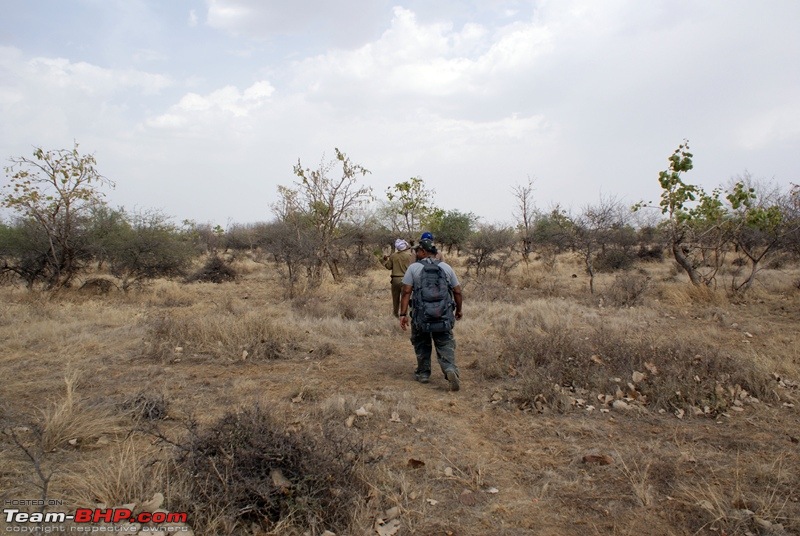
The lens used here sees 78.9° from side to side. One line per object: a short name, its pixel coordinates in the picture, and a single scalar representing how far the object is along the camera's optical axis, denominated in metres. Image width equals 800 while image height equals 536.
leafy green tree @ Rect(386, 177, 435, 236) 19.11
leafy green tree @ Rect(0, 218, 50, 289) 12.61
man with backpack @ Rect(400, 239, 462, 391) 5.12
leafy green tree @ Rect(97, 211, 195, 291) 13.66
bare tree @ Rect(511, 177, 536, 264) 23.17
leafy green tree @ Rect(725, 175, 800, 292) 11.05
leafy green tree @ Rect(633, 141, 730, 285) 11.22
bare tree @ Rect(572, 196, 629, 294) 13.28
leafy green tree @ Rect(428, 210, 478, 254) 26.22
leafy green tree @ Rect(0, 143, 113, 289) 11.63
